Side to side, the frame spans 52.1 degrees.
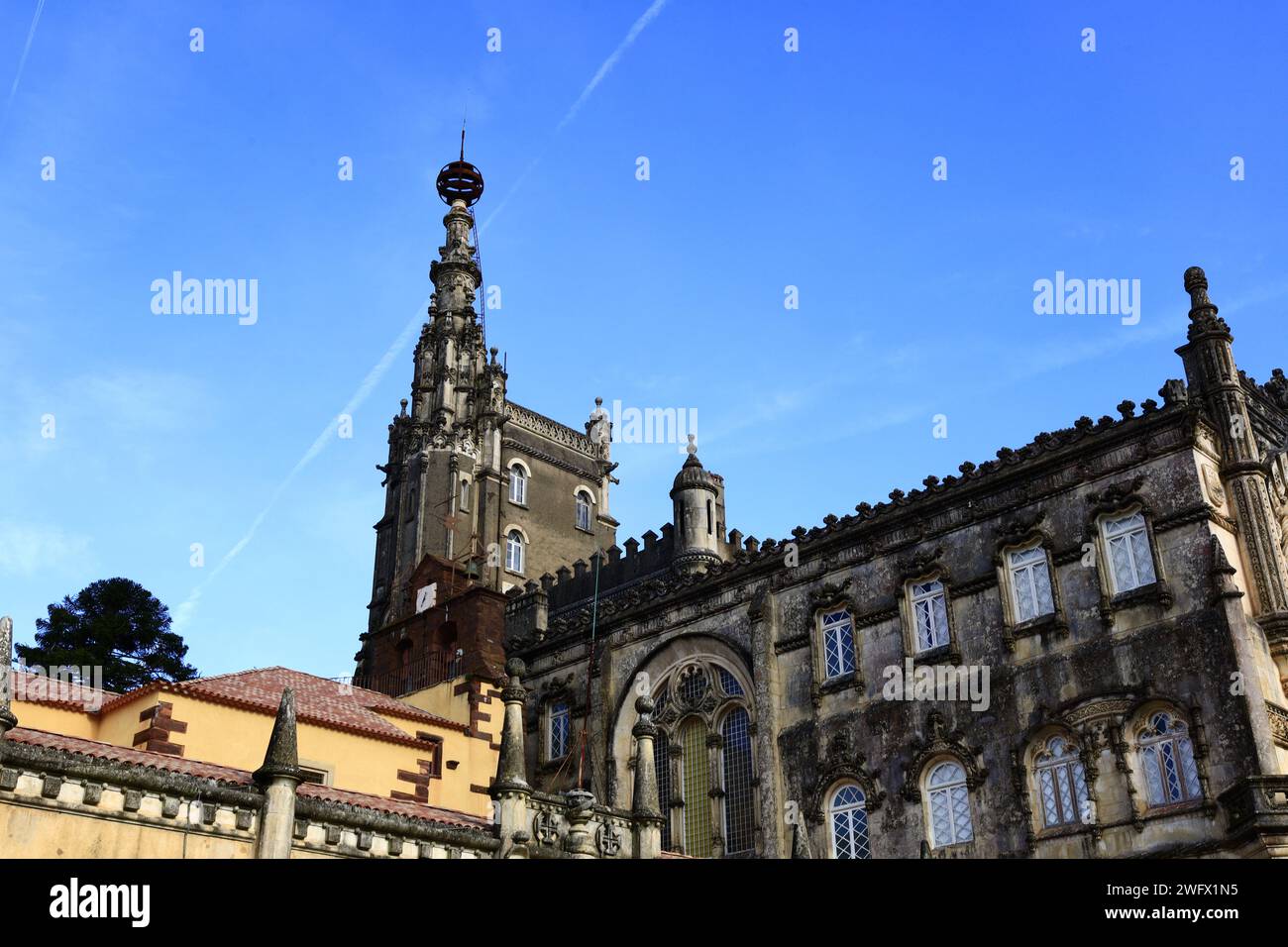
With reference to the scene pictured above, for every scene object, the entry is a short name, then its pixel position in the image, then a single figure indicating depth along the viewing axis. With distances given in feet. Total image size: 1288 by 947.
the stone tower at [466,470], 198.70
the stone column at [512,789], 72.38
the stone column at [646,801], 77.77
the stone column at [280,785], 61.67
